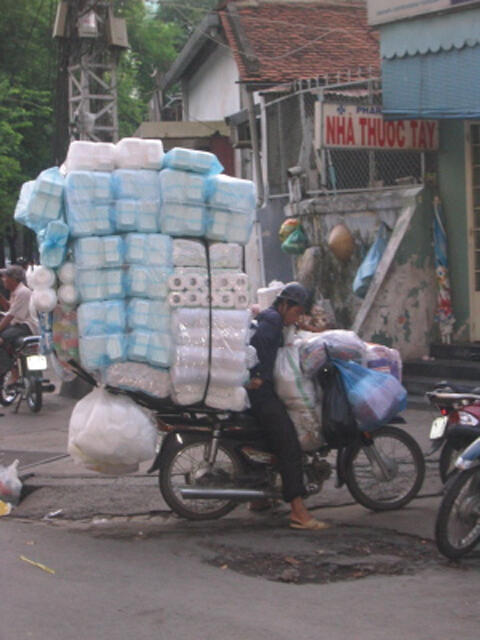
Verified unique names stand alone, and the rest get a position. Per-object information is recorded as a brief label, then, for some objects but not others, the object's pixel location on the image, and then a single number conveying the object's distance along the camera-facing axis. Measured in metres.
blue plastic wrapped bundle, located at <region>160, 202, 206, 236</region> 6.80
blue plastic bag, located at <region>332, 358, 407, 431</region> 7.00
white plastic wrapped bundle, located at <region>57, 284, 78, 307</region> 6.71
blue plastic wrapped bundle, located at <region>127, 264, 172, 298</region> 6.74
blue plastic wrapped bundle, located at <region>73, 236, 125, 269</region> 6.68
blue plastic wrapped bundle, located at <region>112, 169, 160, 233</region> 6.77
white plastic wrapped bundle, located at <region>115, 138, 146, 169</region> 6.84
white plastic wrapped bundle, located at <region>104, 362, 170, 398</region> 6.75
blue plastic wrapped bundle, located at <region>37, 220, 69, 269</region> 6.59
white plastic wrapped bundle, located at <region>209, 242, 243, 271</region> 6.88
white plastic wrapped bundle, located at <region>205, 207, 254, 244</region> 6.89
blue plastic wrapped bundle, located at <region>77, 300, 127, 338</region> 6.69
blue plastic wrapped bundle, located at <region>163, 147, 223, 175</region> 6.82
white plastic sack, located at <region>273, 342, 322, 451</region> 7.04
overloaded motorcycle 6.94
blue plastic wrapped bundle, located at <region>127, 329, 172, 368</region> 6.71
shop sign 12.30
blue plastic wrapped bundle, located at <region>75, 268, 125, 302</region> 6.68
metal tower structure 16.62
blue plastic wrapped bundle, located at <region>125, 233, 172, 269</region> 6.76
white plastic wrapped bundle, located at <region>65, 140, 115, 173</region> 6.76
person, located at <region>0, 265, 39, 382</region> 13.15
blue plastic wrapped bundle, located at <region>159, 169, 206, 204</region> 6.80
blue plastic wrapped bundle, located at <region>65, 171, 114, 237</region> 6.66
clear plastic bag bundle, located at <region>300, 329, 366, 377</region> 7.11
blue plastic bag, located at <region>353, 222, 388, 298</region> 12.51
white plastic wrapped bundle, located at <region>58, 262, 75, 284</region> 6.71
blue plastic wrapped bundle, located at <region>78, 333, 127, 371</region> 6.70
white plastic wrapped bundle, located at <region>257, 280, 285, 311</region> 9.35
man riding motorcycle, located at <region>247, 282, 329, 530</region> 6.82
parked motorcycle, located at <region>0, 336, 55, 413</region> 12.73
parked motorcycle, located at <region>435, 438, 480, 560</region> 5.87
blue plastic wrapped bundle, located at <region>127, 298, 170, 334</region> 6.74
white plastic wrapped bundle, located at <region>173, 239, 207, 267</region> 6.80
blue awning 11.48
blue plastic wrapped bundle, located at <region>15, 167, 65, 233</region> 6.62
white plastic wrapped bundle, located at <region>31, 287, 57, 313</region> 6.66
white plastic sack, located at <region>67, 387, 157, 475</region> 6.68
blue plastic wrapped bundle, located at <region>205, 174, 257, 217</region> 6.91
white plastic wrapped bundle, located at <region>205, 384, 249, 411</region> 6.80
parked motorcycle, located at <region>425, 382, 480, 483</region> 6.98
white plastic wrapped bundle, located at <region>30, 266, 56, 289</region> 6.66
